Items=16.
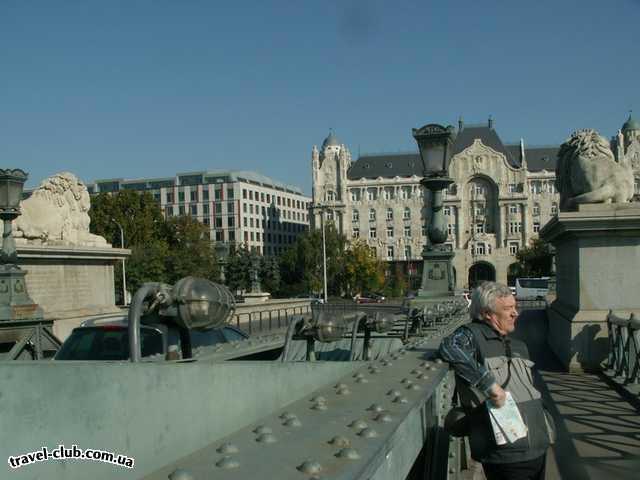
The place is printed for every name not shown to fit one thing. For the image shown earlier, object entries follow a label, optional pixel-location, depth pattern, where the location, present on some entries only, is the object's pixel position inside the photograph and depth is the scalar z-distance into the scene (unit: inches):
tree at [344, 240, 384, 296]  3602.4
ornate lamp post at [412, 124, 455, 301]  434.9
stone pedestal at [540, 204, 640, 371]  421.1
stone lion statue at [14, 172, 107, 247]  942.4
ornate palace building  4571.9
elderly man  135.1
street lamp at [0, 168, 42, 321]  670.5
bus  2481.5
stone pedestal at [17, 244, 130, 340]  874.8
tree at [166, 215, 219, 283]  2564.0
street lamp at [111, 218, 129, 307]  2160.7
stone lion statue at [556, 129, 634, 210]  438.0
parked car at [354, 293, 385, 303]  3091.0
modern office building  5260.8
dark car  302.0
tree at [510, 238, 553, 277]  3799.2
